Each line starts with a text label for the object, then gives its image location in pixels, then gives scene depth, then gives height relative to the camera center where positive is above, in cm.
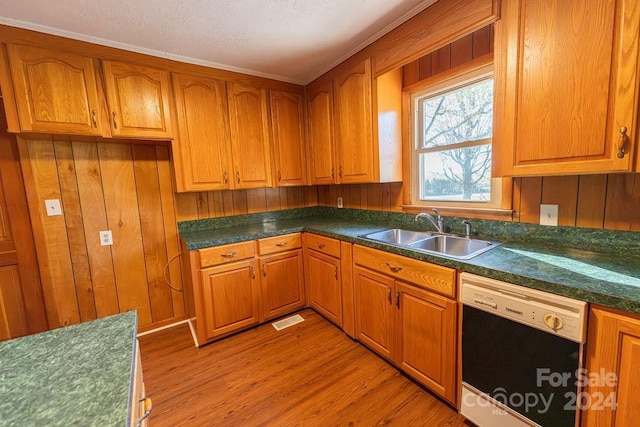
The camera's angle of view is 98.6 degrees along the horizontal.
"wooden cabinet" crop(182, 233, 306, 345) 216 -82
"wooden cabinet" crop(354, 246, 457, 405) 147 -88
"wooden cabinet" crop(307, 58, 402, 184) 216 +48
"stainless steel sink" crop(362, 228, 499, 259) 177 -45
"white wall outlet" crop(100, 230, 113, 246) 224 -36
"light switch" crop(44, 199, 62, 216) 204 -8
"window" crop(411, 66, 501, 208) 184 +25
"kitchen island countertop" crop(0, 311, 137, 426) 54 -43
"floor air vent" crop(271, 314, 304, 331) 245 -124
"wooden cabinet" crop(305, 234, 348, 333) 224 -81
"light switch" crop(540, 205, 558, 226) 152 -24
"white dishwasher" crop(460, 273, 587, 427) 103 -76
